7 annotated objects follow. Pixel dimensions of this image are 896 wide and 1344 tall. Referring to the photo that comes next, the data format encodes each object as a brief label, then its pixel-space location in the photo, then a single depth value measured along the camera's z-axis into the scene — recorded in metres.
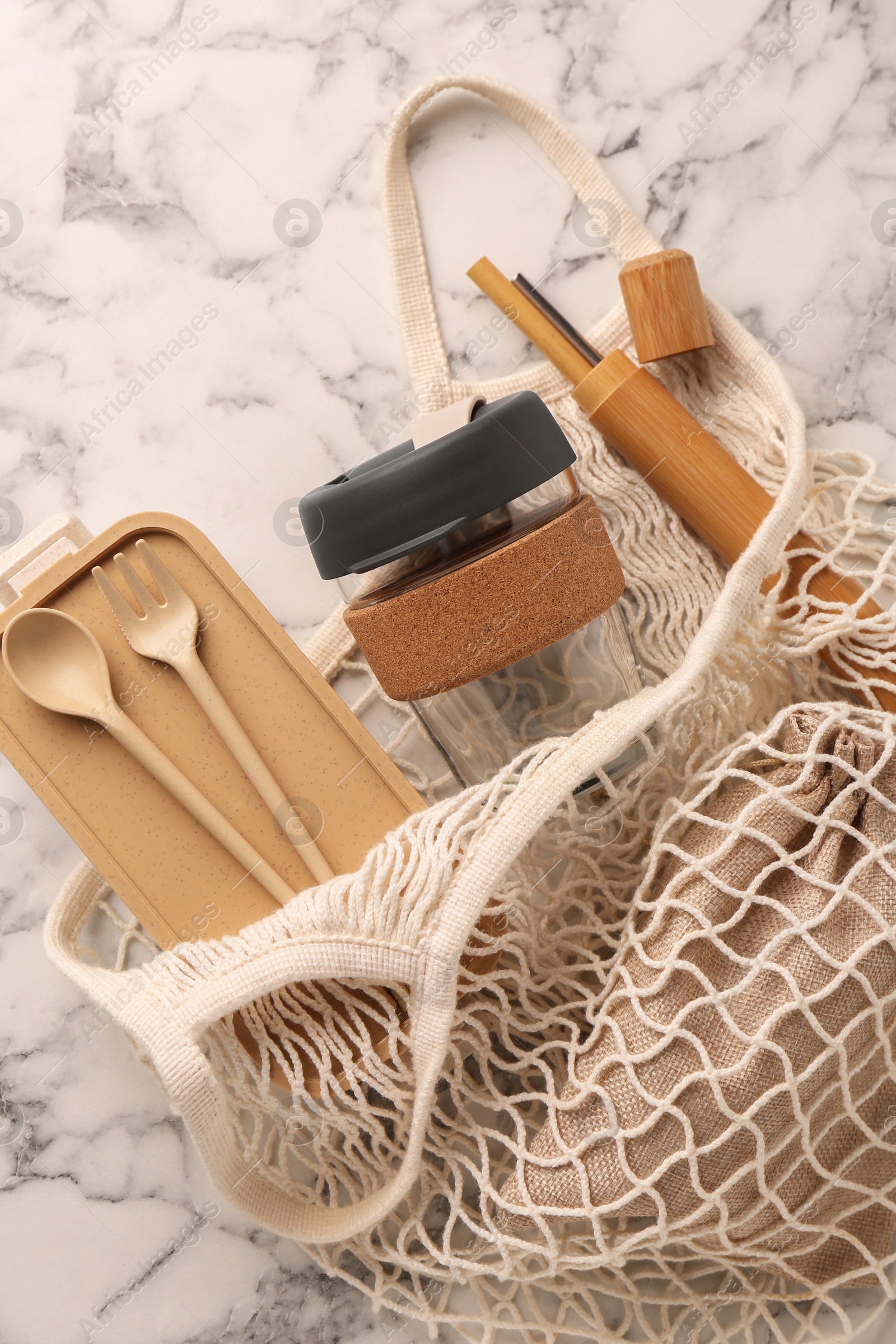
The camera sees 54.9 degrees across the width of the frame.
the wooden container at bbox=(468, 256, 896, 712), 0.54
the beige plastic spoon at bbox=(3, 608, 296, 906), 0.52
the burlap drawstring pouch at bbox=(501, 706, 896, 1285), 0.44
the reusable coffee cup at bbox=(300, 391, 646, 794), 0.43
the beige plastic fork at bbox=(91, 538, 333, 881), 0.53
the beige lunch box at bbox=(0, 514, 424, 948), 0.53
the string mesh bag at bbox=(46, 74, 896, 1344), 0.45
